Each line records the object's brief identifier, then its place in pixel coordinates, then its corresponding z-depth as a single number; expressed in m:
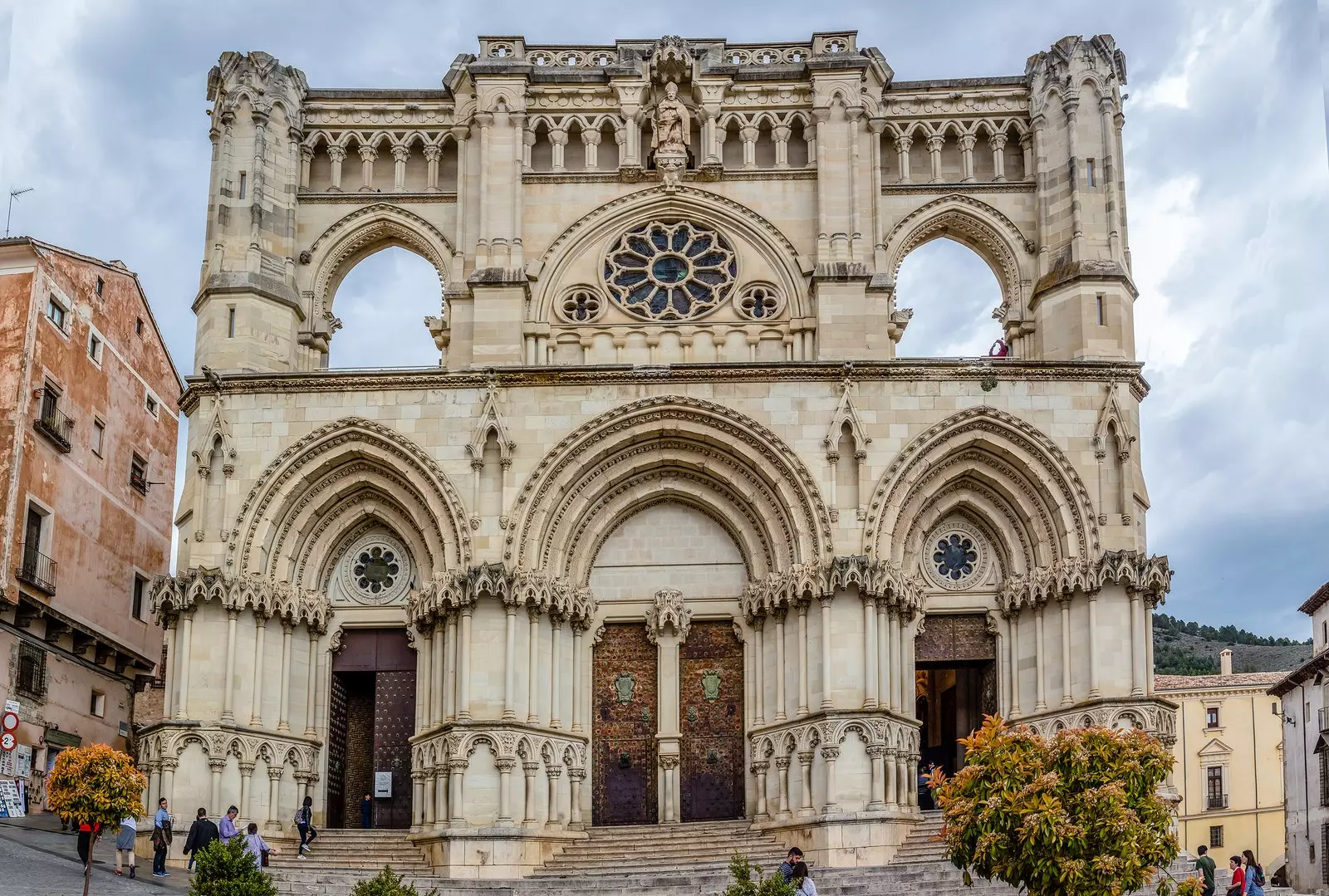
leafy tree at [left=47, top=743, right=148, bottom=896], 22.86
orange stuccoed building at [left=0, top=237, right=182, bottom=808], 34.81
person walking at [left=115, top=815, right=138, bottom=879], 26.37
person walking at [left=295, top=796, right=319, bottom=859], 28.20
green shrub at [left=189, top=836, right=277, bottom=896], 20.66
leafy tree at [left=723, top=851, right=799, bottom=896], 19.61
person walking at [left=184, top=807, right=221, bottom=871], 26.38
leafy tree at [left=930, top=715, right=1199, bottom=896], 19.69
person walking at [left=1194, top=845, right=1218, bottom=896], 24.07
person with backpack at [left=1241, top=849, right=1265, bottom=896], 23.72
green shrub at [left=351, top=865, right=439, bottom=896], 19.11
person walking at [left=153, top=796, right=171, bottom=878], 26.64
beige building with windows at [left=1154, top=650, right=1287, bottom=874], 61.53
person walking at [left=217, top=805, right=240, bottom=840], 26.62
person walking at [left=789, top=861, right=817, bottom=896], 20.80
